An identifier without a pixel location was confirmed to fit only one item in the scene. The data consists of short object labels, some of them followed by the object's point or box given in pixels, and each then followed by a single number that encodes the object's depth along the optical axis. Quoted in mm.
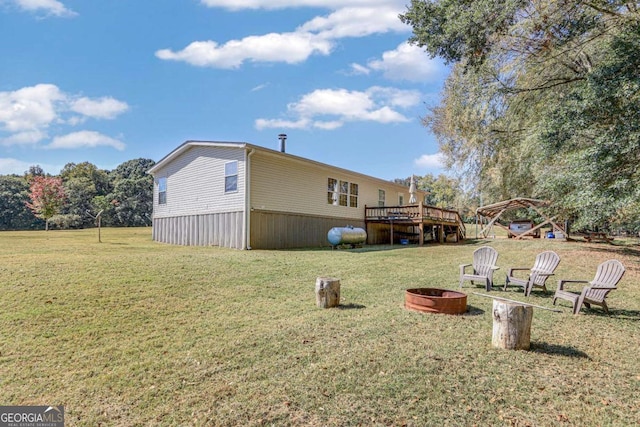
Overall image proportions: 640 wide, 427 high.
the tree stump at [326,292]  6020
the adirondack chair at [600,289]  5825
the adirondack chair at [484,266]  7501
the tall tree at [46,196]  30109
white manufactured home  14016
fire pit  5668
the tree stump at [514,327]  4195
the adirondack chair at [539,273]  7197
